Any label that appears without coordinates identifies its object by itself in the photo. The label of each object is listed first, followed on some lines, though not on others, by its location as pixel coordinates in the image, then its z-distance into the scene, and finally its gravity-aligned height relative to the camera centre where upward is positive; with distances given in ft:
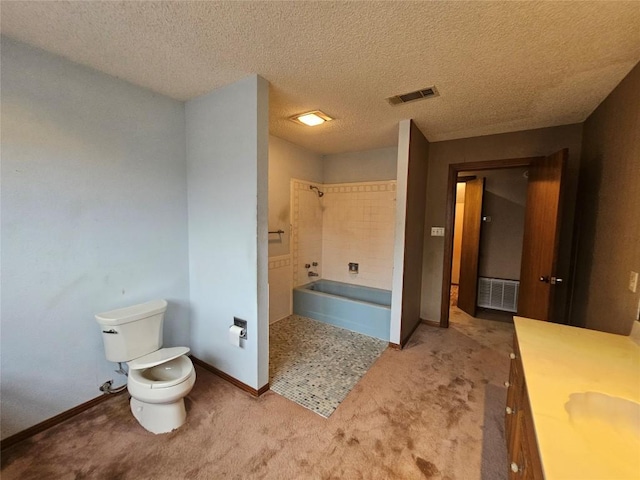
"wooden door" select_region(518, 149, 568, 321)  7.99 -0.30
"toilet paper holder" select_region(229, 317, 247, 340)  6.91 -2.70
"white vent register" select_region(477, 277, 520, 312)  13.41 -3.39
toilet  5.59 -3.30
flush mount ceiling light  8.43 +3.37
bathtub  10.42 -3.54
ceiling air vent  6.82 +3.40
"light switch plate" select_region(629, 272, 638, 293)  5.19 -1.01
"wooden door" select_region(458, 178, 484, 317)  12.91 -0.98
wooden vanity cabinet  2.81 -2.72
